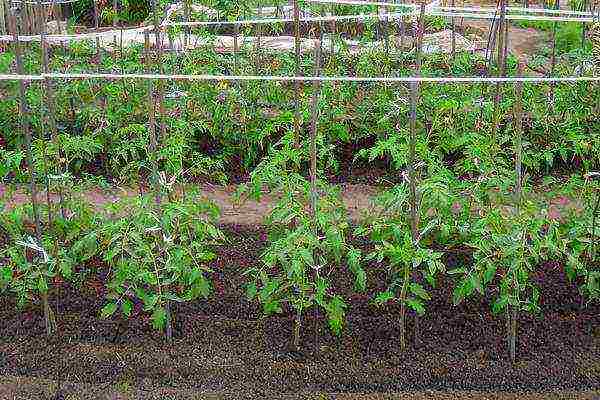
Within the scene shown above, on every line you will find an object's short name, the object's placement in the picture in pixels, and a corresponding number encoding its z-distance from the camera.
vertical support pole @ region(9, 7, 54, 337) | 3.81
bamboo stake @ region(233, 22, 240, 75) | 6.96
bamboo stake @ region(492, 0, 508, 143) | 4.34
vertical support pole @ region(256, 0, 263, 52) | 7.19
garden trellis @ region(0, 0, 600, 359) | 3.69
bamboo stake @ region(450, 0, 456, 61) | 7.34
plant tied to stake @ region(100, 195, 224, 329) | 3.82
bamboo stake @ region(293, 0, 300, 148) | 3.95
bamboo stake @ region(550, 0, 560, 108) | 6.49
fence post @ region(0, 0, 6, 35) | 9.54
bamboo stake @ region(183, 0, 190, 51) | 6.86
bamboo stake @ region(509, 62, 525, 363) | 3.71
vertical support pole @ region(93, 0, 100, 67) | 7.04
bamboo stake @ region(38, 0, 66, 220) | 3.90
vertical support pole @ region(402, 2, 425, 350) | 3.68
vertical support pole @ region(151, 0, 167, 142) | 3.76
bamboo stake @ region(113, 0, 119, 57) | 7.20
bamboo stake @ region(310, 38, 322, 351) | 3.67
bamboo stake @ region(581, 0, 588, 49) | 8.87
